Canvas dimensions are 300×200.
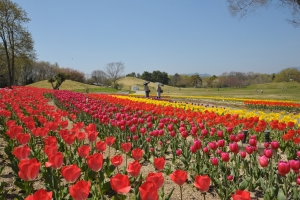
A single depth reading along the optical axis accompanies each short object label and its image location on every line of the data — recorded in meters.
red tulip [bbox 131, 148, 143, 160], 2.95
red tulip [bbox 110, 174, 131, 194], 1.80
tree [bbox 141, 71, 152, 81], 124.38
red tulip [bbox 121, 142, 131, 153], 3.33
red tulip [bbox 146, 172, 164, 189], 1.93
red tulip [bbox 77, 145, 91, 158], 2.98
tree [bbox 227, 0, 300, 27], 16.70
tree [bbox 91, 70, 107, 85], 122.81
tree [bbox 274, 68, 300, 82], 109.94
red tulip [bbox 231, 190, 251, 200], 1.59
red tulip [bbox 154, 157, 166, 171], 2.54
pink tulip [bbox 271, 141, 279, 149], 3.49
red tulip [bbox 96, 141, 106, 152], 3.20
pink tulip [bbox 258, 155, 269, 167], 2.92
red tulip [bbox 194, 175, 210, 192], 2.02
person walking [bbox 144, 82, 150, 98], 25.95
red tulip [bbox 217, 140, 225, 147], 3.71
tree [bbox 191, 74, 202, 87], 134.12
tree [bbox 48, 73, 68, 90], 46.81
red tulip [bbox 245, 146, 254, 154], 3.41
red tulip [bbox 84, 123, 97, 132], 4.11
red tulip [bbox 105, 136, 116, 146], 3.60
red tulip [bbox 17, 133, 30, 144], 3.47
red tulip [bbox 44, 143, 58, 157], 2.81
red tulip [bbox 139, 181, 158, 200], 1.60
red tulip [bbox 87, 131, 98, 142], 3.77
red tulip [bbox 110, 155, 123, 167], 2.62
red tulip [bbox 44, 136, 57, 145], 3.21
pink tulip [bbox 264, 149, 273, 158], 3.15
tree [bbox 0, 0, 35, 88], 37.69
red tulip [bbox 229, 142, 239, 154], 3.38
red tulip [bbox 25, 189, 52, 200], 1.53
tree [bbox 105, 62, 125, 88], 104.94
